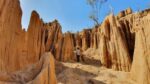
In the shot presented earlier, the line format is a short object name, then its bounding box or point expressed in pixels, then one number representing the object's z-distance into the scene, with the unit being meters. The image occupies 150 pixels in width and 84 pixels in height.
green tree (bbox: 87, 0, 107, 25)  12.30
